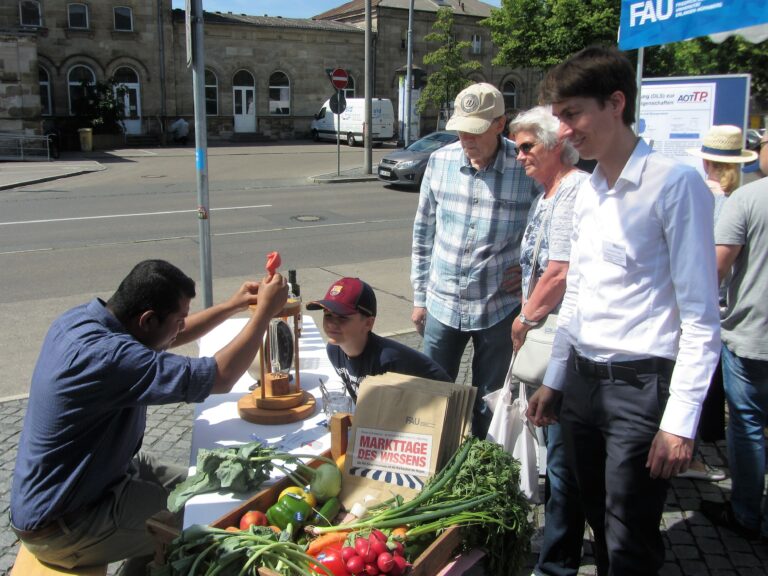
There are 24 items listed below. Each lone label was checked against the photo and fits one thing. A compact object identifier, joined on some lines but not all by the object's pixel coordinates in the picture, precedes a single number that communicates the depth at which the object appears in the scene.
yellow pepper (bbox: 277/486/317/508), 2.16
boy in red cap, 3.02
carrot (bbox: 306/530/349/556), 1.93
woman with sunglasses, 2.97
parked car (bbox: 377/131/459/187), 19.05
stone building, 31.86
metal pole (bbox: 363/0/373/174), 19.92
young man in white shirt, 2.06
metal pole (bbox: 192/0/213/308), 4.95
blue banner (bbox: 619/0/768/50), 4.73
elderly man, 3.51
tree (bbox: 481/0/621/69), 29.61
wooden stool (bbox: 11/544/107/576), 2.57
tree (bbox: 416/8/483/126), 32.12
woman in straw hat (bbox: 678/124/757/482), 4.09
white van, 33.72
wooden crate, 1.87
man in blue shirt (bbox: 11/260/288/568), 2.35
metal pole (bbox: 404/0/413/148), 26.06
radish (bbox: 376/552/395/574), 1.78
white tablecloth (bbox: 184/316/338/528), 2.31
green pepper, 2.06
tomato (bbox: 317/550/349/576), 1.79
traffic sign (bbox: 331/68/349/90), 21.38
